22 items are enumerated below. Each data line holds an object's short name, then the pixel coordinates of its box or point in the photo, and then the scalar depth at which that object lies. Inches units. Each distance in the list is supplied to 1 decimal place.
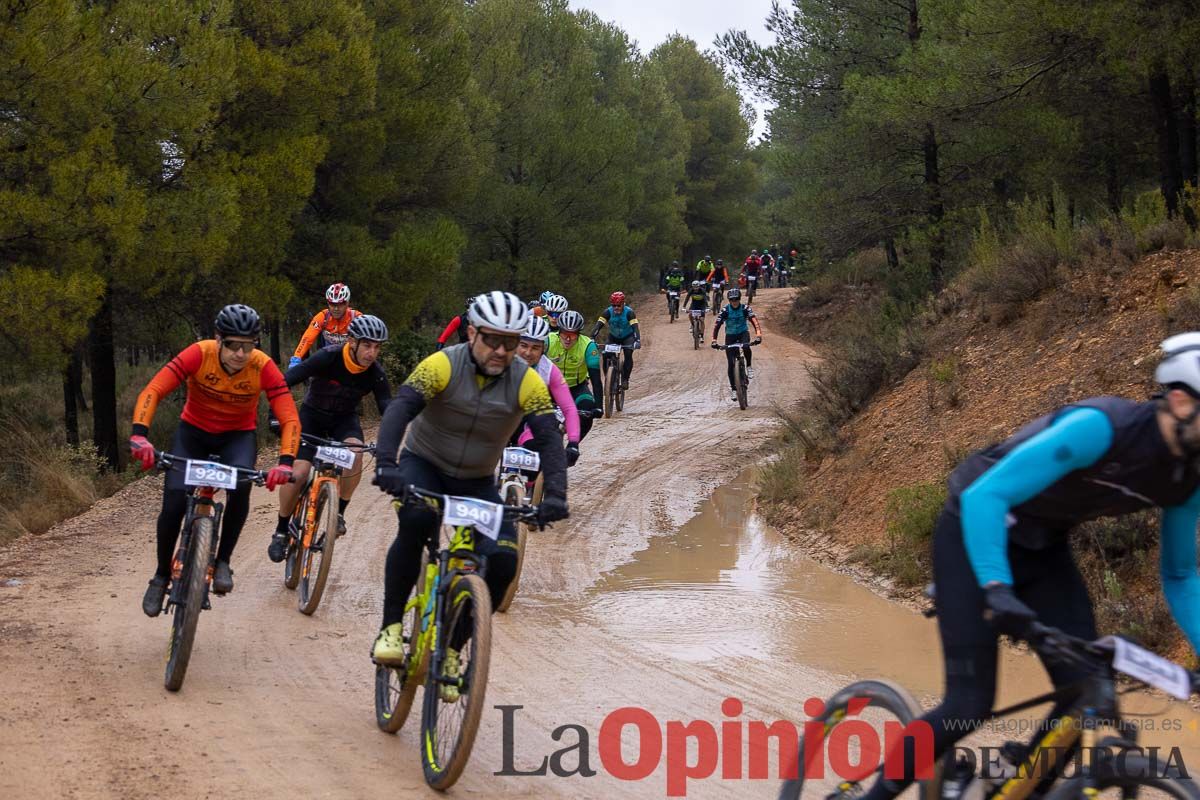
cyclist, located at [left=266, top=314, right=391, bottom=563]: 363.6
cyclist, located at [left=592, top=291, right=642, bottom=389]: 895.7
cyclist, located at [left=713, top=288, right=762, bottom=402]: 874.8
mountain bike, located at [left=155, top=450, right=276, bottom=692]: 266.8
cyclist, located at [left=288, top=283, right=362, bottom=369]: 430.8
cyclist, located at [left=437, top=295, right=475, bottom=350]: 524.3
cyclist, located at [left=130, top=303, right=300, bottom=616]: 289.4
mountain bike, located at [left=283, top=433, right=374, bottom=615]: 346.6
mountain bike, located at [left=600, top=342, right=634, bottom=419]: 883.4
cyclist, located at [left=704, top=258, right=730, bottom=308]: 1601.9
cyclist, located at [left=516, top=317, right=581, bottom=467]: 350.3
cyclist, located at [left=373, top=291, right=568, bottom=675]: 221.5
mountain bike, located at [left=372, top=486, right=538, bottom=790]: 200.8
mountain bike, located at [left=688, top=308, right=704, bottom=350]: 1393.1
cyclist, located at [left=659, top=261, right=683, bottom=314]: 1823.3
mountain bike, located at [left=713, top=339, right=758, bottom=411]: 906.1
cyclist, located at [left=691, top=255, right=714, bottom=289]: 1613.8
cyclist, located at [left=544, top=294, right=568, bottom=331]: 497.4
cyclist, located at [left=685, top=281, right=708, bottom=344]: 1386.6
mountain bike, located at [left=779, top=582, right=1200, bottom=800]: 129.3
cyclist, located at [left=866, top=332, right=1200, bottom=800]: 134.6
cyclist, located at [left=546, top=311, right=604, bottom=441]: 515.5
